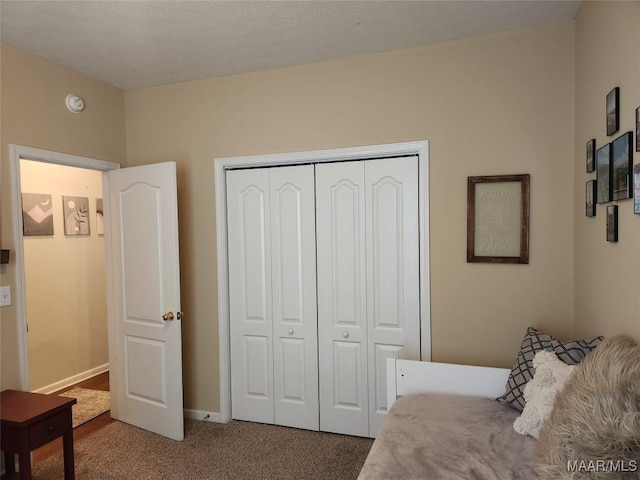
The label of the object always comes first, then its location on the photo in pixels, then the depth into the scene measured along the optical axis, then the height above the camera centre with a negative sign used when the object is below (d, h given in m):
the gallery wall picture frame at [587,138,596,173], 2.01 +0.34
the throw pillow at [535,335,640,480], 1.11 -0.57
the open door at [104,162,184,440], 2.98 -0.48
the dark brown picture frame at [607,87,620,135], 1.67 +0.46
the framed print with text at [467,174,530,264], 2.52 +0.05
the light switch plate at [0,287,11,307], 2.47 -0.36
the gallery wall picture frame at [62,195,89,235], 4.20 +0.19
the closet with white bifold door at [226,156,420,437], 2.83 -0.42
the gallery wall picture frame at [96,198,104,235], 4.55 +0.18
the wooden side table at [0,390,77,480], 2.12 -0.99
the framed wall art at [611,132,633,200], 1.54 +0.22
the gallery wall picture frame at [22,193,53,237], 3.81 +0.18
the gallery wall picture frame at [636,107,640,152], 1.44 +0.33
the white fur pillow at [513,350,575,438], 1.72 -0.70
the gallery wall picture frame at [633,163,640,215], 1.44 +0.12
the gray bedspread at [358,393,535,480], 1.53 -0.87
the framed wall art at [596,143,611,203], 1.76 +0.23
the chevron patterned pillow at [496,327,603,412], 1.84 -0.59
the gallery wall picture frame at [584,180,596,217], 2.01 +0.13
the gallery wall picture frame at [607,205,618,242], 1.69 +0.01
